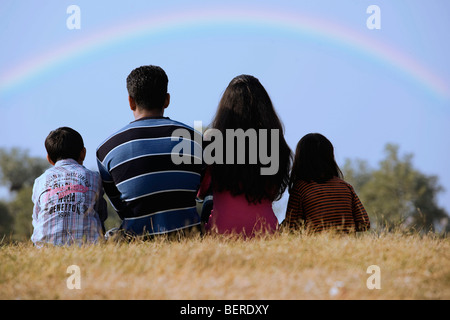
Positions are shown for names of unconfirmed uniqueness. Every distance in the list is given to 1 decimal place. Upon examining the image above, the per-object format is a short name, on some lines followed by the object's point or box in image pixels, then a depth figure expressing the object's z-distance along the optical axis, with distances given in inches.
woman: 514.6
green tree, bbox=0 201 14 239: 3671.5
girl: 554.9
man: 478.0
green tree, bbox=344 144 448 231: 3789.4
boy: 487.2
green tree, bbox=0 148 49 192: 4458.7
